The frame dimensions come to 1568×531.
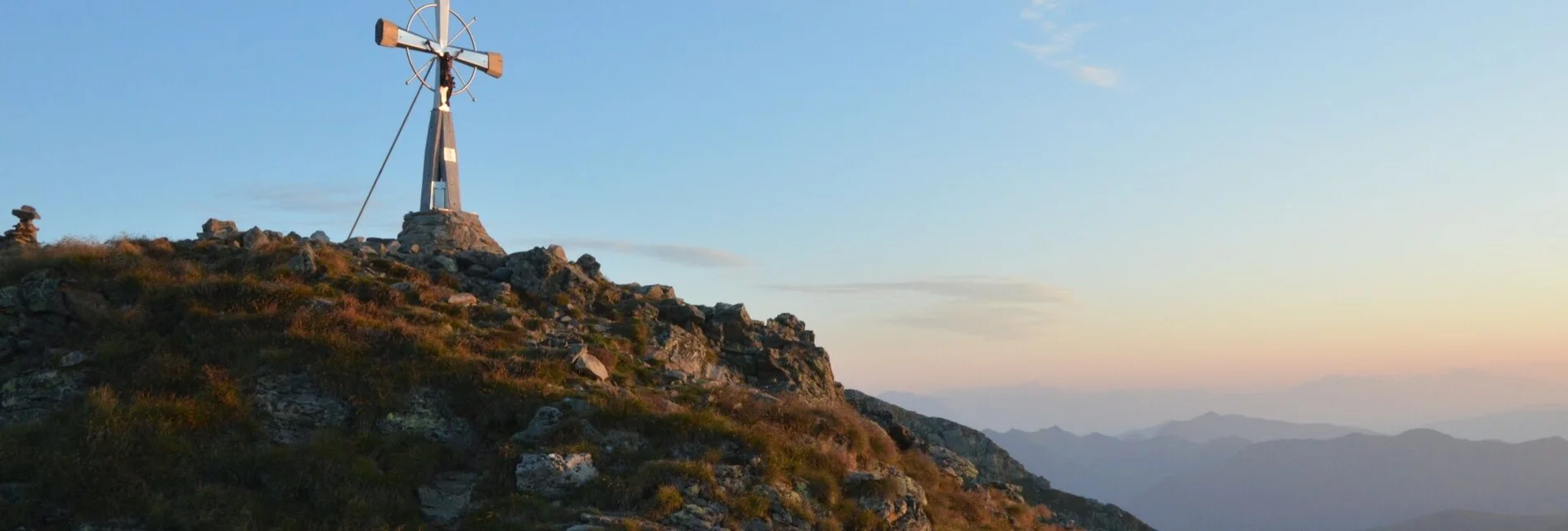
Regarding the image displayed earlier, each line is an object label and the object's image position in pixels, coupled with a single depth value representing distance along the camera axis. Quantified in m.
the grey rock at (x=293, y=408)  16.97
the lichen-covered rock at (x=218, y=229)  26.15
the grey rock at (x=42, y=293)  20.38
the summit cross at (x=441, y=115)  33.16
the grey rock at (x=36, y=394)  16.81
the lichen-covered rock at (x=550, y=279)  26.41
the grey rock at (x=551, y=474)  15.59
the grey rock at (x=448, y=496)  15.09
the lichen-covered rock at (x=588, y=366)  20.50
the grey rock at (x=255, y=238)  24.33
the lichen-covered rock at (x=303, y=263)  22.86
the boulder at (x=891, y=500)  17.53
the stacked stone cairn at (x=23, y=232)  26.19
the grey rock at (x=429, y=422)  17.44
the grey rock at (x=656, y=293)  28.88
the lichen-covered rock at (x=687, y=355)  24.55
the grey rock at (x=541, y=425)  17.14
